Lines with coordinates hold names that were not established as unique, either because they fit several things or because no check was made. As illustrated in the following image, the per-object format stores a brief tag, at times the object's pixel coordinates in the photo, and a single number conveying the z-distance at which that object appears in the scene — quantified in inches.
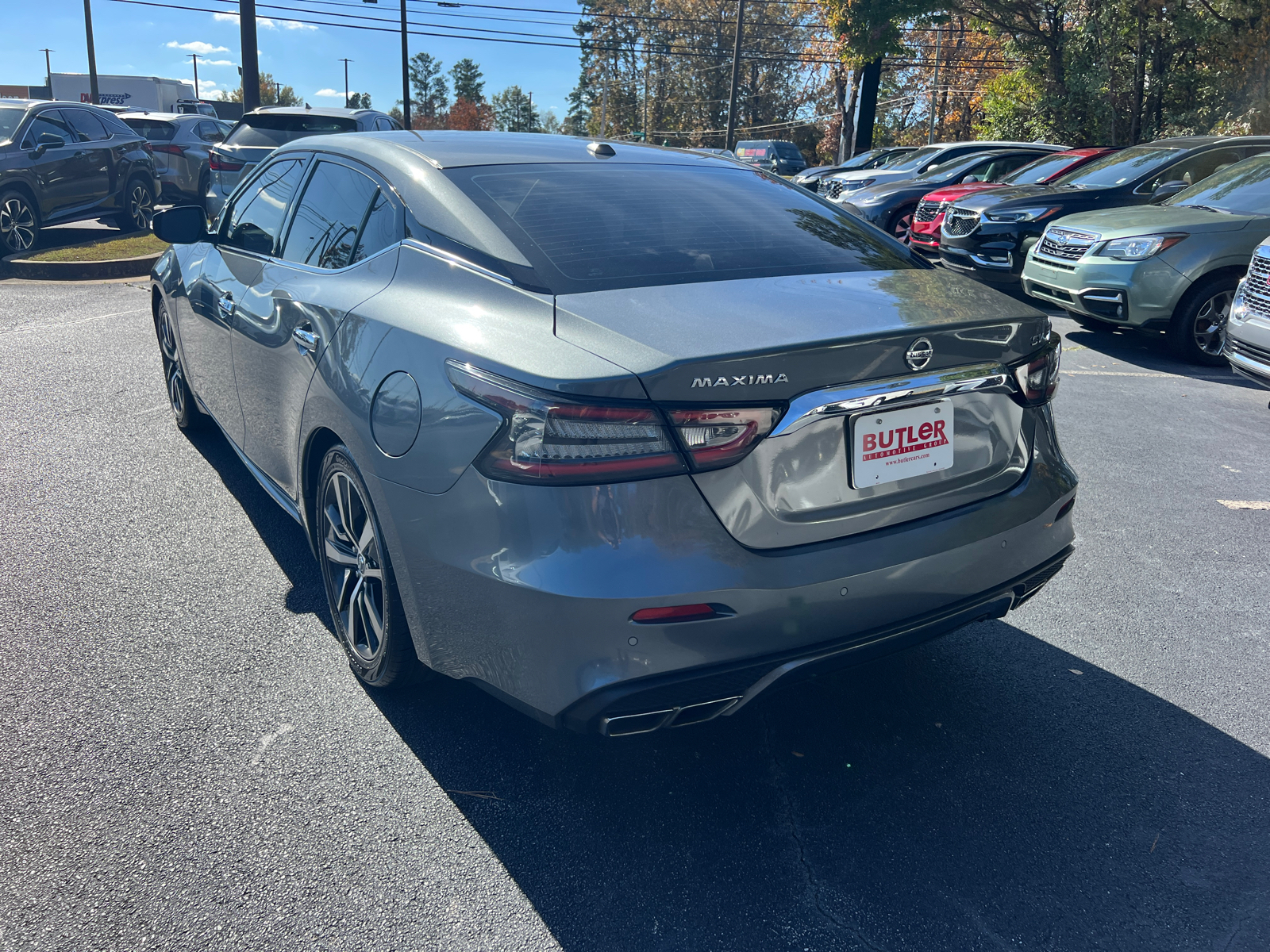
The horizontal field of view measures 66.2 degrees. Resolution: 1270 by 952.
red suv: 455.2
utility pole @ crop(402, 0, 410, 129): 1375.5
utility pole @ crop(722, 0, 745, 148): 1635.1
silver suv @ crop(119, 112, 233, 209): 639.8
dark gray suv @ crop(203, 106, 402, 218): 474.6
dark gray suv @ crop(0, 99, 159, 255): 448.5
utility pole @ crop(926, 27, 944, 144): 1743.4
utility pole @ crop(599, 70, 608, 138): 3057.6
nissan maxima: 80.0
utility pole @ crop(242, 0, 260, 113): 749.9
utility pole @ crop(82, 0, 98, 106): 1668.3
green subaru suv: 294.5
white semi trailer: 1878.7
